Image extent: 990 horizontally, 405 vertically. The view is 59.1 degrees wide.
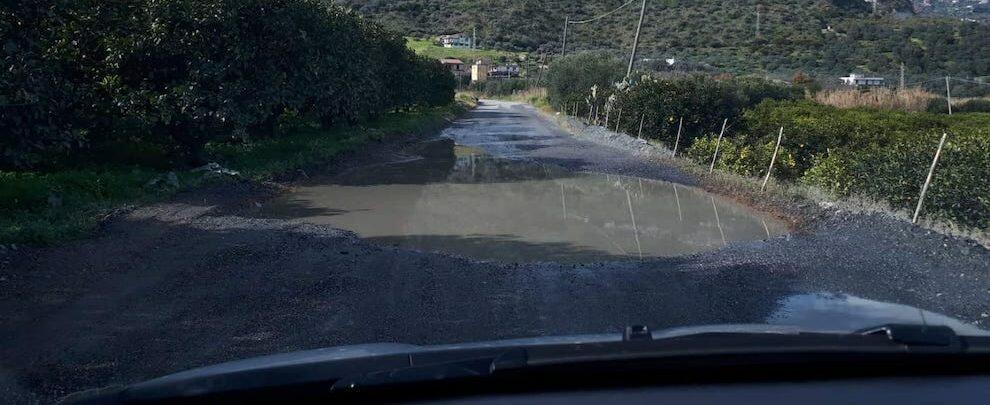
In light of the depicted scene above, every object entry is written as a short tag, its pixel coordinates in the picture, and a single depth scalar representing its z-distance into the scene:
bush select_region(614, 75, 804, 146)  26.27
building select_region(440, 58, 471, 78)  92.43
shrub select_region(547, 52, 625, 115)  44.88
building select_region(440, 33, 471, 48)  96.69
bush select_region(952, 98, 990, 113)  36.93
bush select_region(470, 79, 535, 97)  91.24
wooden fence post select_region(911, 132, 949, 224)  11.15
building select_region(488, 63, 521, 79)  101.69
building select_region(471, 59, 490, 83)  102.19
